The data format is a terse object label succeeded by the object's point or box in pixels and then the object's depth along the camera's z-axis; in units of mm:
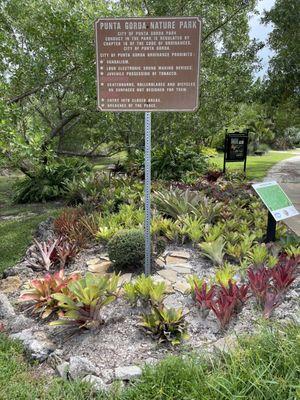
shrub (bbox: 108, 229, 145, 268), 4258
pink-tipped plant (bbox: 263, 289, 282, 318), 3145
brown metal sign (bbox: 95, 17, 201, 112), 3629
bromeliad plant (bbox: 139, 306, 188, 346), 3016
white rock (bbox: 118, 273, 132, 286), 4128
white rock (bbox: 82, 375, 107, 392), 2508
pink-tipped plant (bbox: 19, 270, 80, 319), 3500
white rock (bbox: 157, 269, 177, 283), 4166
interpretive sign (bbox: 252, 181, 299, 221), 4339
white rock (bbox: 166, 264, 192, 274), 4391
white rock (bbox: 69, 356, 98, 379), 2623
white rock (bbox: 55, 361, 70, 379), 2652
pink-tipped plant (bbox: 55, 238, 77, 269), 4625
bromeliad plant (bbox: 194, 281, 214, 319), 3255
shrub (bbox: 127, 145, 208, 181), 10805
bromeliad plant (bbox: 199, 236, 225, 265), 4422
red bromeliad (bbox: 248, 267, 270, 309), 3332
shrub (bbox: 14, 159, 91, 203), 9898
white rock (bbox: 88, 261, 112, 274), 4492
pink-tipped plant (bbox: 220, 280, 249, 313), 3240
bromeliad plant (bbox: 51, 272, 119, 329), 3143
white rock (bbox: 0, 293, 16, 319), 3555
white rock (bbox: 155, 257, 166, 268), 4559
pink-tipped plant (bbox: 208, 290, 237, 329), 3088
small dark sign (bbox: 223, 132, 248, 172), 12227
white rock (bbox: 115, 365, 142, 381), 2597
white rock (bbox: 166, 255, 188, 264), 4659
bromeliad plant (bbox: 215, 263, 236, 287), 3572
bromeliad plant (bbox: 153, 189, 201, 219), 5980
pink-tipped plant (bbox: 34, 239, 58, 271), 4636
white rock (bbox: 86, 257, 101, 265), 4753
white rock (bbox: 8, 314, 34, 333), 3324
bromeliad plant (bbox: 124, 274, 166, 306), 3303
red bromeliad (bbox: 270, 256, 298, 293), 3438
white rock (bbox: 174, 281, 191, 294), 3838
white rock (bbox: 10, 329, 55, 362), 2891
